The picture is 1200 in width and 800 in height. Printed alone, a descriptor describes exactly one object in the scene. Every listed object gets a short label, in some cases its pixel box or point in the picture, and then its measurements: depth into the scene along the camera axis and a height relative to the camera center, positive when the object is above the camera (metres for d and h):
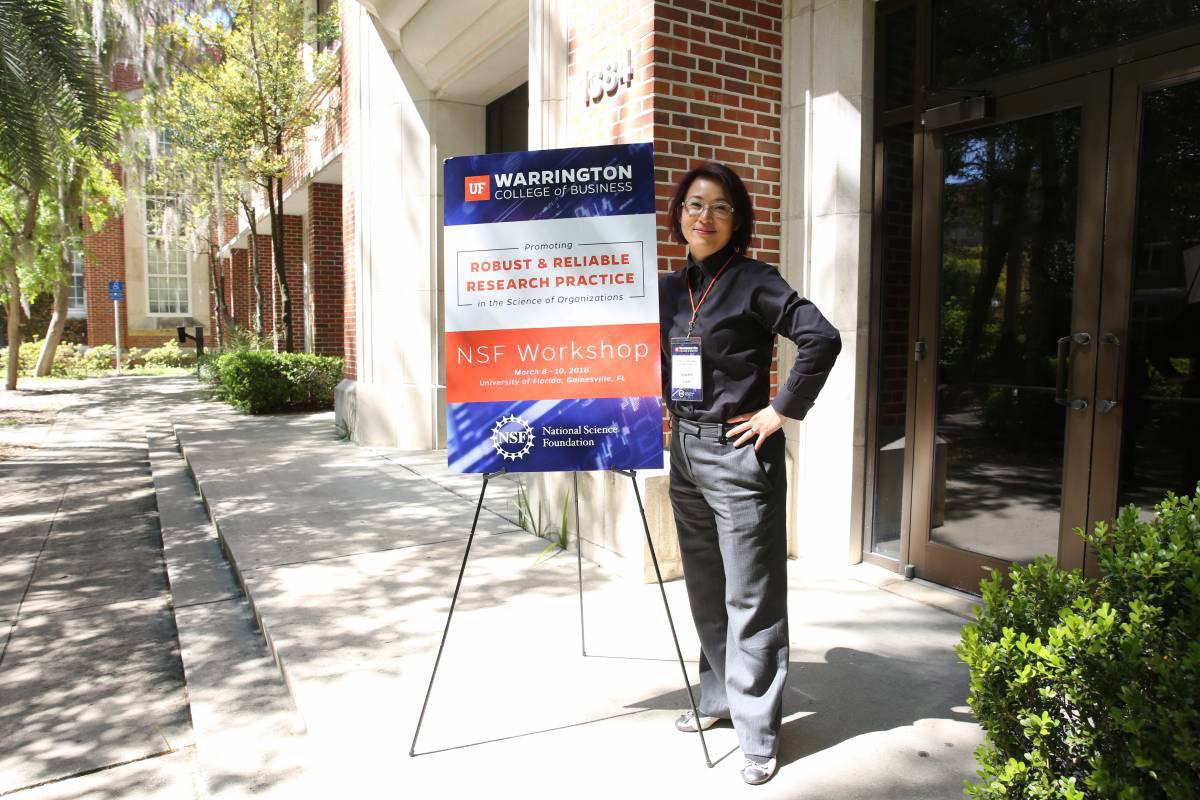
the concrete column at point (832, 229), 4.70 +0.69
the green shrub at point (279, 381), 13.00 -0.67
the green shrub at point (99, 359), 25.72 -0.67
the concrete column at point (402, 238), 9.48 +1.21
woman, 2.63 -0.25
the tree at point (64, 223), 17.88 +2.68
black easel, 2.72 -1.28
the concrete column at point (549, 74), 5.57 +1.86
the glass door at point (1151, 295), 3.36 +0.22
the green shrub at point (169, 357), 27.56 -0.62
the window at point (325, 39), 13.17 +4.99
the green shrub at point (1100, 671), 1.62 -0.70
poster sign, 3.04 +0.13
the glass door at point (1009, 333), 3.74 +0.06
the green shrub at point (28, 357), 23.69 -0.58
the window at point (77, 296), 31.21 +1.65
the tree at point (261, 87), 12.71 +4.05
